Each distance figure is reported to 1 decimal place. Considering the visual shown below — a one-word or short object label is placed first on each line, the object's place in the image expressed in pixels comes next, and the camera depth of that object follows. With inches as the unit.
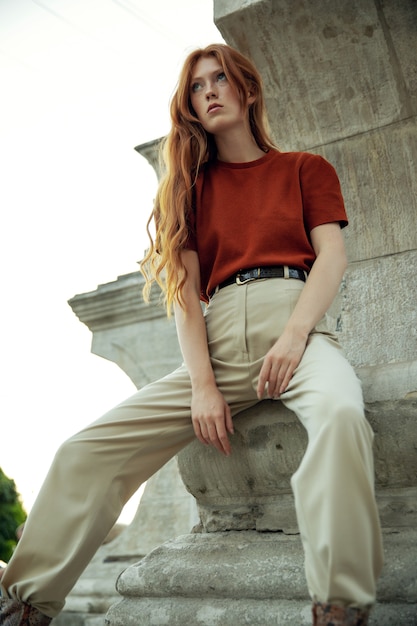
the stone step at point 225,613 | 67.3
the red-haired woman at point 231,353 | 61.6
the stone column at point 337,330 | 76.0
